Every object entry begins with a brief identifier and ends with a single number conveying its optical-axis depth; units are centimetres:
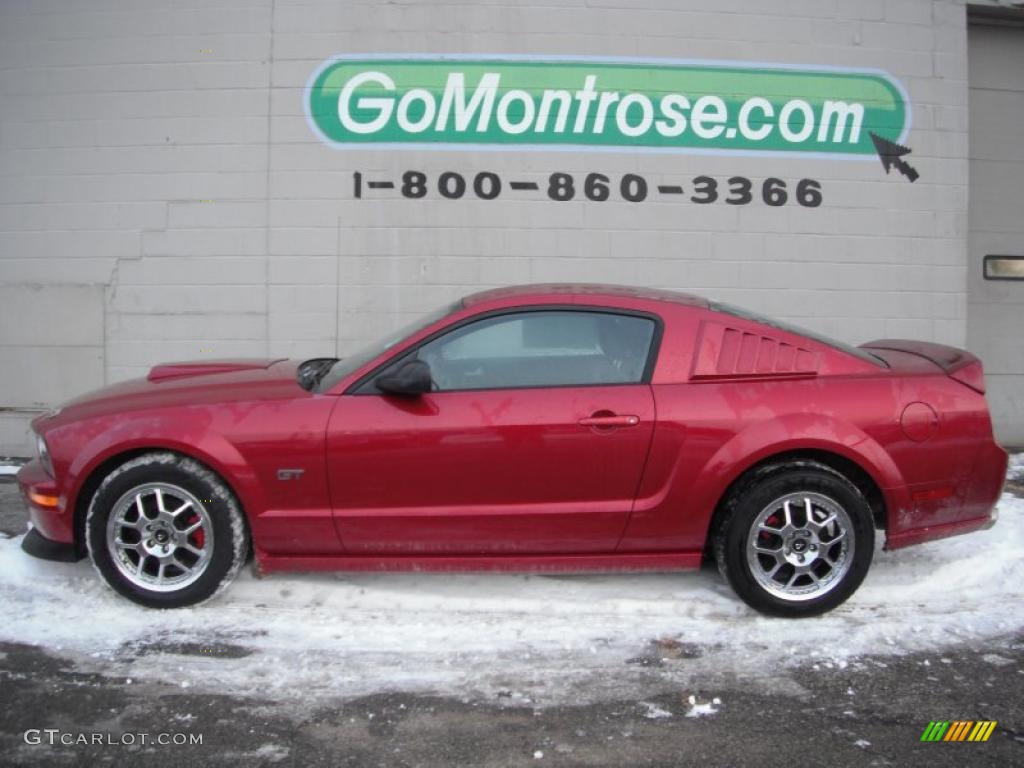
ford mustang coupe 351
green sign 667
